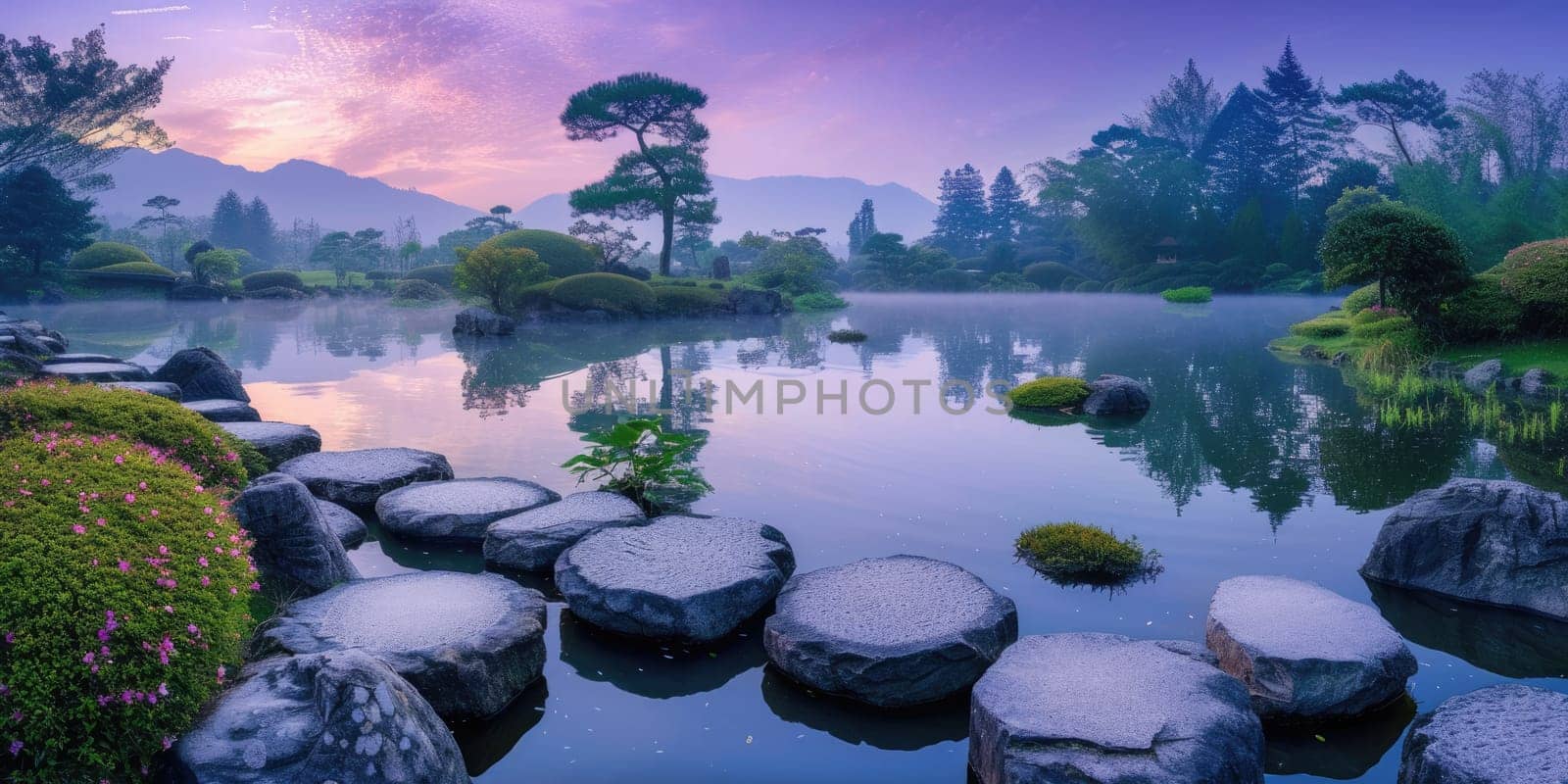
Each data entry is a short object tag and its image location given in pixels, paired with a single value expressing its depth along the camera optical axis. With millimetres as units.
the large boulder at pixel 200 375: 10531
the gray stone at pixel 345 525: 6113
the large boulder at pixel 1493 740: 3002
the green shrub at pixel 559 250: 35281
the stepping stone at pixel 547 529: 5688
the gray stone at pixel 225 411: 9156
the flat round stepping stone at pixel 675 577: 4645
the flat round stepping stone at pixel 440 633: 3797
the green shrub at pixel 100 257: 40500
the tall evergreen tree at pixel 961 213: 75750
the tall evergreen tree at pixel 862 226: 80162
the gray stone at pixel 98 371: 9945
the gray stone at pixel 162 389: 8734
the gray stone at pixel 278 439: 7844
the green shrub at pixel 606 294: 29422
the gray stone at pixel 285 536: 4586
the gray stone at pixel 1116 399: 11516
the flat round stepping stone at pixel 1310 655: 3801
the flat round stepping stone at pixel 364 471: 7035
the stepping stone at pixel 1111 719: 3123
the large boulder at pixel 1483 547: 5098
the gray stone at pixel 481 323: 23312
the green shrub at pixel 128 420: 5113
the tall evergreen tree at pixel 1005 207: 74250
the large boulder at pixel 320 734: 2779
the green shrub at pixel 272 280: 43750
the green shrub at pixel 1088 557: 5695
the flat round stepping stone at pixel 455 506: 6234
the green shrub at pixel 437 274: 48406
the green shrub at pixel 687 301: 32062
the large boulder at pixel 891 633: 4035
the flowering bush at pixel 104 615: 2582
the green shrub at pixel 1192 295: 41406
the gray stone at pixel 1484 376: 13291
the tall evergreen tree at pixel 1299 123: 55031
